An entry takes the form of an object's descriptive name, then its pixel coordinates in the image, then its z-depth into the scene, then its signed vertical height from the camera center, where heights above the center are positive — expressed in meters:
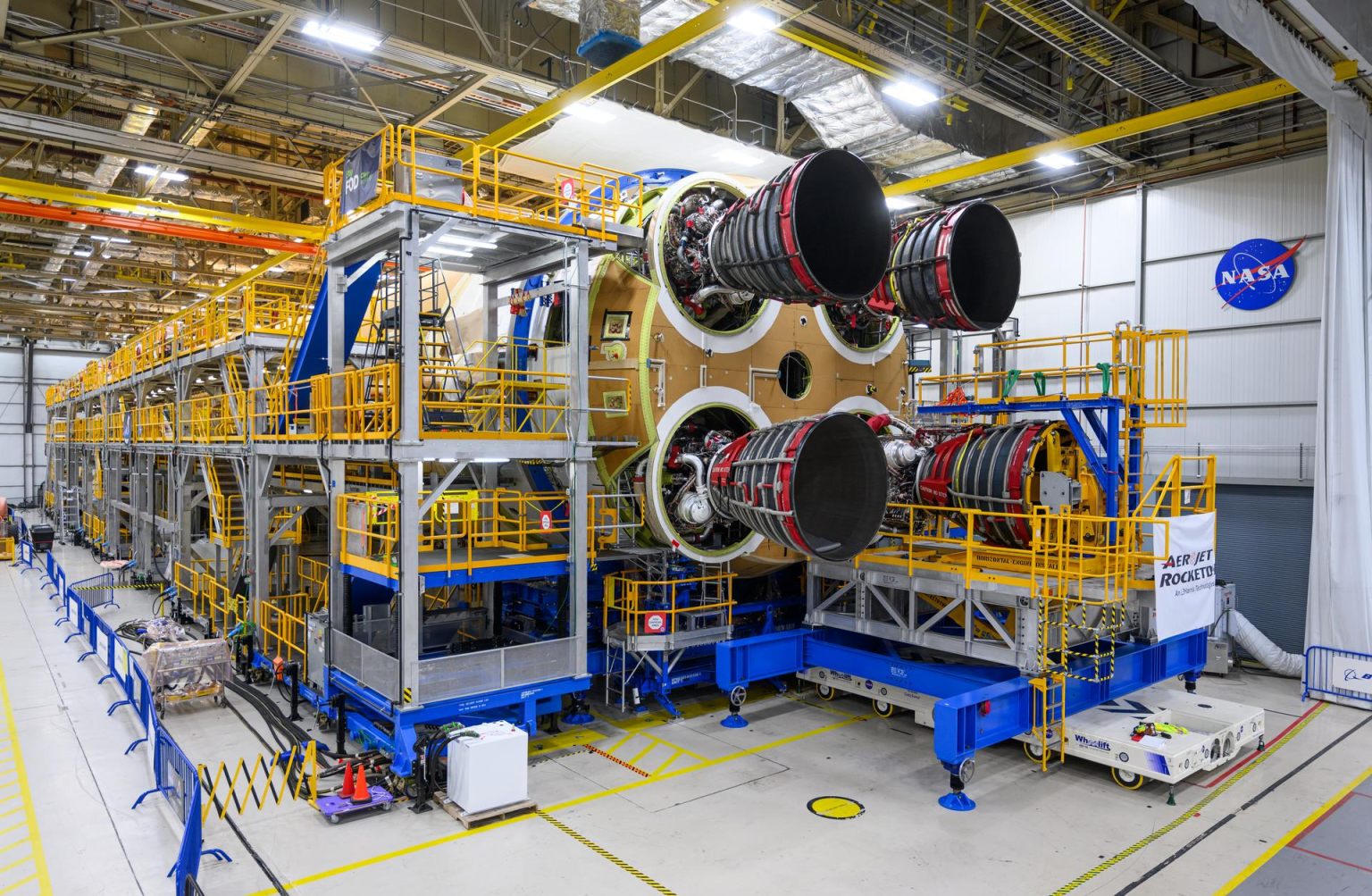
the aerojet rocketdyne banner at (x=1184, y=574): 10.89 -1.68
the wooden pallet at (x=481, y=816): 9.13 -3.85
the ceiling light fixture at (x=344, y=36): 13.05 +5.94
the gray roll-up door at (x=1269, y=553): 16.48 -2.13
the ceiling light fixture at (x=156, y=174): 19.94 +5.94
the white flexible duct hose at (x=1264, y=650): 15.88 -3.75
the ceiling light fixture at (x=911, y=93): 15.08 +5.83
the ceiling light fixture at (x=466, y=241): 12.32 +2.73
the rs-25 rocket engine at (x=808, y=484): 10.52 -0.56
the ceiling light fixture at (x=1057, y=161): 17.48 +5.45
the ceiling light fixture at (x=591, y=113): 16.31 +5.99
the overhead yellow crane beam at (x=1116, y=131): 14.17 +5.42
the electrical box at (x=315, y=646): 11.95 -2.79
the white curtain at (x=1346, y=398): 14.27 +0.66
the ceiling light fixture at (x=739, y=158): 19.08 +5.98
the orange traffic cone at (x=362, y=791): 9.41 -3.68
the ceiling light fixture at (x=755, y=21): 12.47 +5.83
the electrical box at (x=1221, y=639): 15.88 -3.54
